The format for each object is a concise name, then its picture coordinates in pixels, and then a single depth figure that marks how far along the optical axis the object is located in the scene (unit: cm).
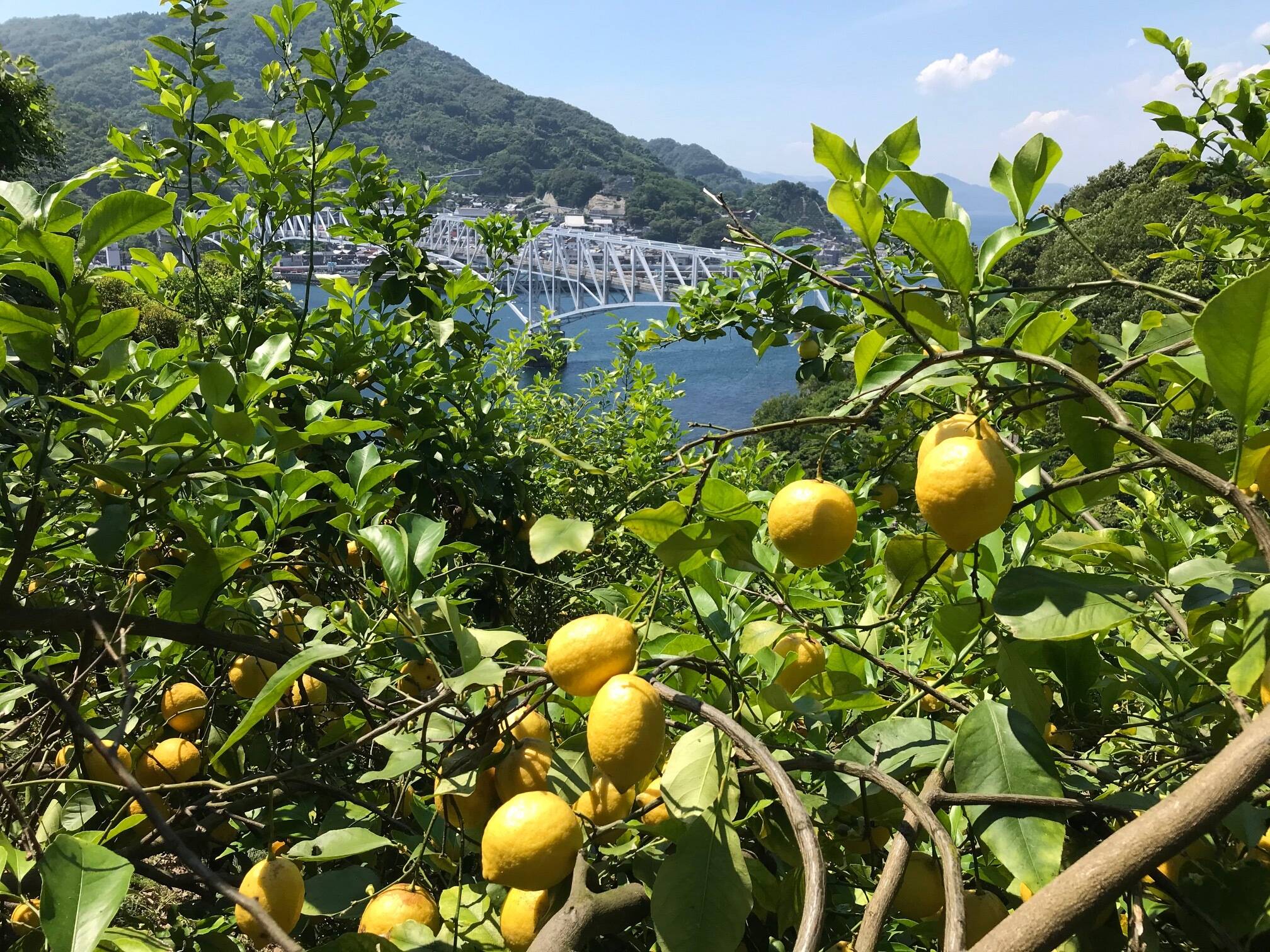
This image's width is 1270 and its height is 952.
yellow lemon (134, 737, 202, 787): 98
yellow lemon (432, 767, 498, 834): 72
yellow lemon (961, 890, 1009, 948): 58
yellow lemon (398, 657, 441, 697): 93
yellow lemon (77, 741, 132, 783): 98
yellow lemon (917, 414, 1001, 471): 59
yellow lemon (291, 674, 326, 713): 108
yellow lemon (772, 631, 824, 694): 80
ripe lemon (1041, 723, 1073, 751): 84
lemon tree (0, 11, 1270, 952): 55
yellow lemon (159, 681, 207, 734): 108
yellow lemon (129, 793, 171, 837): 92
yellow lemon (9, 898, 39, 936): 75
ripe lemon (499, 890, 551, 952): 64
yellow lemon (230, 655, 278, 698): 102
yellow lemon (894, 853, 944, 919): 66
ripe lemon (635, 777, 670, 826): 66
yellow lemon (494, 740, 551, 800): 69
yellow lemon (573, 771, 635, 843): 67
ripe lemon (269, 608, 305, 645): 119
